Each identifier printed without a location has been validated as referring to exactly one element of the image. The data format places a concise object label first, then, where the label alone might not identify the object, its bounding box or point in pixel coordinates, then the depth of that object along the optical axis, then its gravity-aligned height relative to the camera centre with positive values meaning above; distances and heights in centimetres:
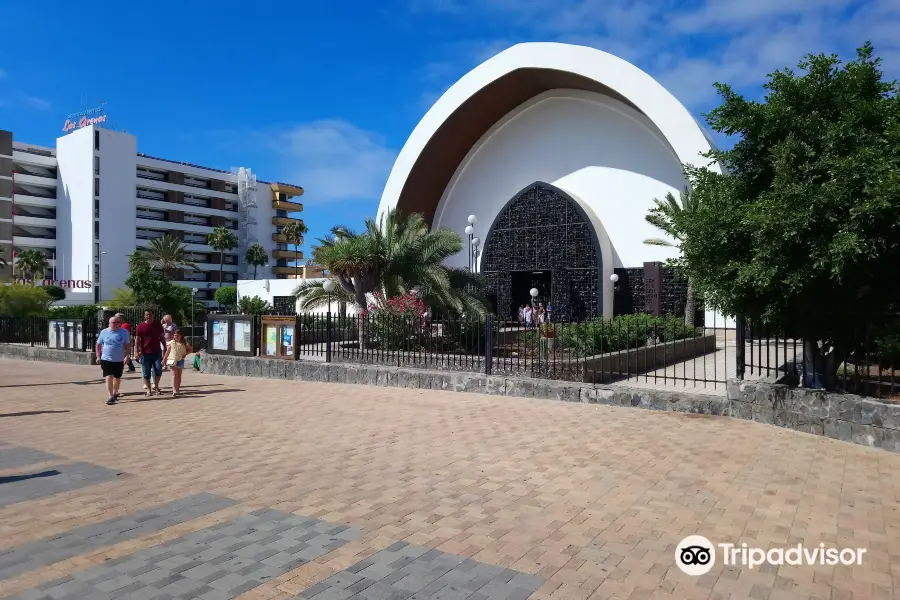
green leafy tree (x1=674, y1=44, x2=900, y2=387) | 616 +105
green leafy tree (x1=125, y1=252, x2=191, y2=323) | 2492 +73
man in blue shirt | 971 -68
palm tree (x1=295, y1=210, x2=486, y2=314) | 1563 +119
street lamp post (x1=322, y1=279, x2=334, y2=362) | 1255 -58
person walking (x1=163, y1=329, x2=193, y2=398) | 1064 -81
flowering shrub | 1248 -38
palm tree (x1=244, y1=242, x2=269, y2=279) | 6812 +633
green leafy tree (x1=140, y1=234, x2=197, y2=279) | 5662 +553
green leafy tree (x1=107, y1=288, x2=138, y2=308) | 2841 +58
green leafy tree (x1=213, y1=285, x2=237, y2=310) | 5178 +121
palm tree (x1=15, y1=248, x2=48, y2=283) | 5312 +441
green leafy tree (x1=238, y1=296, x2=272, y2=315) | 3350 +34
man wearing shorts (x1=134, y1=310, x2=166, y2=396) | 1062 -65
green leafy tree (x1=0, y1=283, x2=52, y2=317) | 2625 +51
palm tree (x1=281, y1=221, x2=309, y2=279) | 7119 +942
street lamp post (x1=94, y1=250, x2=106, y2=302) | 5850 +370
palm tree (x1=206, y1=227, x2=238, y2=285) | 6425 +774
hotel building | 5838 +1076
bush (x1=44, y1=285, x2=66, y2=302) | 4434 +156
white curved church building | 2664 +726
